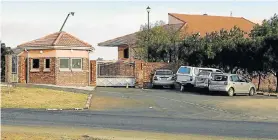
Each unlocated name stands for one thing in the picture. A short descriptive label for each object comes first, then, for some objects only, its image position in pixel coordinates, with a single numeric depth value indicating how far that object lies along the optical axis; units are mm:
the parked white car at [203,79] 33719
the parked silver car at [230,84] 32594
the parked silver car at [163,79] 39094
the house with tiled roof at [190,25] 60750
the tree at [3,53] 45469
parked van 36062
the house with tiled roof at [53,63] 39250
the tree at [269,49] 35500
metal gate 41062
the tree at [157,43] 45594
